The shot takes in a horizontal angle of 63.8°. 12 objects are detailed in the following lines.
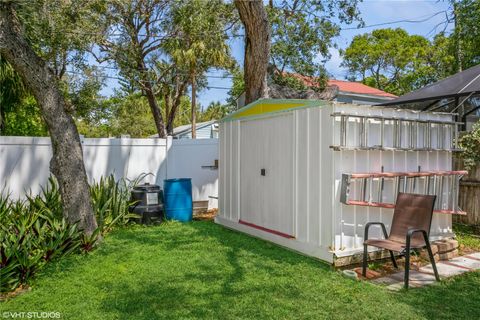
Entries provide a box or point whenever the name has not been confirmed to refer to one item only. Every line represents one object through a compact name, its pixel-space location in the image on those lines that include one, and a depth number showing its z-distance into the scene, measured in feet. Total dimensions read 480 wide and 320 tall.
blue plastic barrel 24.67
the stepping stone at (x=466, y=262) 15.87
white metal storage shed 15.47
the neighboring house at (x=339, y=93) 42.38
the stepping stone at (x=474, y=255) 17.20
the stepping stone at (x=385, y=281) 13.87
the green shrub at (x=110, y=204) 19.94
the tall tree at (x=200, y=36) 36.24
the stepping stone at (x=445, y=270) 14.92
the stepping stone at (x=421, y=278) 13.91
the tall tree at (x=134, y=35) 37.63
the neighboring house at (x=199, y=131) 64.48
